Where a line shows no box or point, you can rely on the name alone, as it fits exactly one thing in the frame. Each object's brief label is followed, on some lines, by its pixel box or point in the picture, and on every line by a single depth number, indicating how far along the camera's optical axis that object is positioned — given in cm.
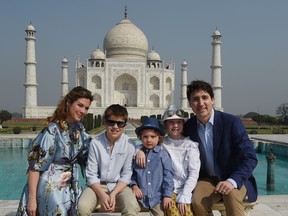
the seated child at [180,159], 236
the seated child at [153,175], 239
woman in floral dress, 217
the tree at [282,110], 3550
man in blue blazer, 234
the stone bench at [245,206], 246
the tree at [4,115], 2169
